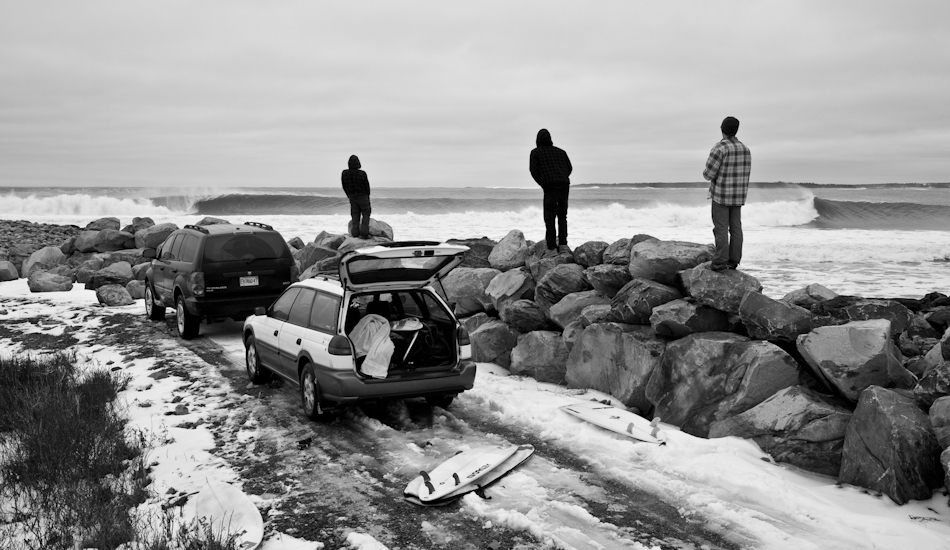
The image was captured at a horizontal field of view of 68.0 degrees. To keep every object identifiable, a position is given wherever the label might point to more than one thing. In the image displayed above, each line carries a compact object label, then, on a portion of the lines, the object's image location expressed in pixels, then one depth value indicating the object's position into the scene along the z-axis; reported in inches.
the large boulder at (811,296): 348.8
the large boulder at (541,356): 389.1
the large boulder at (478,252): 512.4
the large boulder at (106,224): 1098.7
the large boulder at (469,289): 467.2
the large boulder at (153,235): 923.4
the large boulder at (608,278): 381.7
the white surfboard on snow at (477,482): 225.0
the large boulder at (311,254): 711.7
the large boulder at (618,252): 394.9
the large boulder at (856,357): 256.2
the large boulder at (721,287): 314.0
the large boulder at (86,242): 999.0
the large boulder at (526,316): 417.4
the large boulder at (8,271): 849.5
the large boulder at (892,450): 222.5
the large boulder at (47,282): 757.9
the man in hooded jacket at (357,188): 725.9
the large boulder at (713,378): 280.1
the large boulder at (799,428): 252.4
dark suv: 487.2
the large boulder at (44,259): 901.2
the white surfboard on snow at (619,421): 280.1
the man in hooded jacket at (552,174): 475.5
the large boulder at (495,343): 427.5
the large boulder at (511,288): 438.0
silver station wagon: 292.2
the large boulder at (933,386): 234.1
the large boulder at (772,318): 284.8
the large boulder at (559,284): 413.1
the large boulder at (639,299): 343.0
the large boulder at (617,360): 329.1
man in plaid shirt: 341.7
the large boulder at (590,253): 420.2
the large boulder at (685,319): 318.0
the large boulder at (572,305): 393.4
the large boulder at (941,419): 221.1
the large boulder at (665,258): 355.3
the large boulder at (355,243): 699.1
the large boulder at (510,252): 477.4
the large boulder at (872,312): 316.8
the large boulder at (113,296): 669.3
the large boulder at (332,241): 744.3
